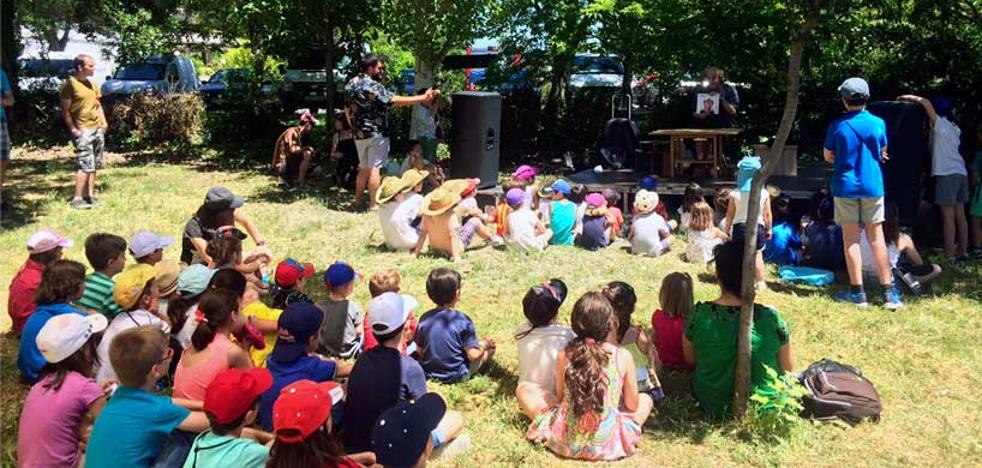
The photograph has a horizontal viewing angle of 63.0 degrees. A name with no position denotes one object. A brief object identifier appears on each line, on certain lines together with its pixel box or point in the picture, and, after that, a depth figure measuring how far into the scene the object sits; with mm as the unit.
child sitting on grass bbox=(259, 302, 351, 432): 3482
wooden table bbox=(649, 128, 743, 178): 9445
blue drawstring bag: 6586
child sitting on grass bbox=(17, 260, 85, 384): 3861
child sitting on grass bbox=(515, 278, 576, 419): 4035
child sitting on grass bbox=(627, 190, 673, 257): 7539
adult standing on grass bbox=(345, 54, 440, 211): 9203
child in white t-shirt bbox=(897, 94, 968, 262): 7121
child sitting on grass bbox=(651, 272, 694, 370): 4605
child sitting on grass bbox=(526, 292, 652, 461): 3549
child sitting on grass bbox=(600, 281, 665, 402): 4094
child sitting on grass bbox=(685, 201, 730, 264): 7227
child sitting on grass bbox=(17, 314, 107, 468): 3061
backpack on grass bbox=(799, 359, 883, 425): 4012
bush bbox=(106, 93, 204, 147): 14711
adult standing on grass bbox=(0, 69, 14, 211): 7922
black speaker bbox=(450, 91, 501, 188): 9570
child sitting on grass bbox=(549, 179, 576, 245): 7961
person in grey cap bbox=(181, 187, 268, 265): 5746
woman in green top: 3980
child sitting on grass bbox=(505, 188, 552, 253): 7484
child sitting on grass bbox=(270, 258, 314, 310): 4785
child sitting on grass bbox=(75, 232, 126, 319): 4406
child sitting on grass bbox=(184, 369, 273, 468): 2670
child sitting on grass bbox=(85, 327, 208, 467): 2840
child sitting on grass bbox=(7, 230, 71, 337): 4758
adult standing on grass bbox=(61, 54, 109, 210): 8898
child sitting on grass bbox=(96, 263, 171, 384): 3908
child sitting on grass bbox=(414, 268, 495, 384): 4484
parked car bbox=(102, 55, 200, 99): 17625
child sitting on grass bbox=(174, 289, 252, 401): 3496
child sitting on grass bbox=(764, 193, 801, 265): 7191
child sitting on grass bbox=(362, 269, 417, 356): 4577
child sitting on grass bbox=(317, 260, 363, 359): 4605
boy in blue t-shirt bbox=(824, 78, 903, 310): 5824
